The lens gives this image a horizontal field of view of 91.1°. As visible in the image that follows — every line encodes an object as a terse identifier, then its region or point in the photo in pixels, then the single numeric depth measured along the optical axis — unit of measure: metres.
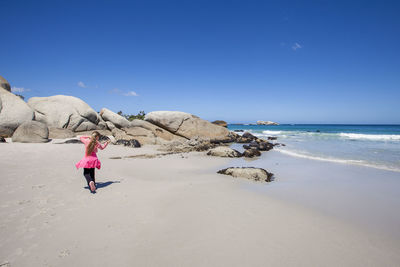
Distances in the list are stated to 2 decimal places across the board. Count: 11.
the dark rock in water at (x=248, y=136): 23.27
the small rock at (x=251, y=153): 11.41
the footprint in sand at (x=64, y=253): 2.46
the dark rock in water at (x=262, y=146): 14.80
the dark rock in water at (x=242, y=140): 21.04
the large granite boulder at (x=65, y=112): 17.27
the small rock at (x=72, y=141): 12.15
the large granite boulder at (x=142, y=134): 15.81
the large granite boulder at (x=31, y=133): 11.36
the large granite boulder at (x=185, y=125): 20.03
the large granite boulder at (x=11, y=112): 13.23
